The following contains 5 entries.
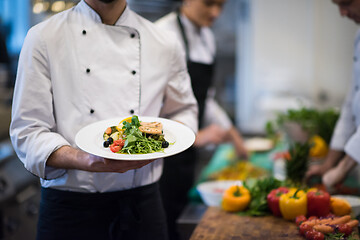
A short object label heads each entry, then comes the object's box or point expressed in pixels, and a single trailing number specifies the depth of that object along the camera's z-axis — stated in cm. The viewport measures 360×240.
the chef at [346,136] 211
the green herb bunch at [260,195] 196
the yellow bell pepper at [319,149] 292
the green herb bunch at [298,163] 240
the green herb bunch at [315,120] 297
